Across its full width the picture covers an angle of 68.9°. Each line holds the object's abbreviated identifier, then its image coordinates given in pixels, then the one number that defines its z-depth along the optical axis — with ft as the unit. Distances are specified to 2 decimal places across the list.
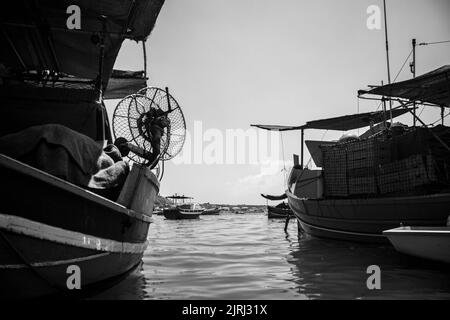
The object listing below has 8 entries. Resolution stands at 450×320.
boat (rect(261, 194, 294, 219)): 155.47
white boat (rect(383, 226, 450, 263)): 21.83
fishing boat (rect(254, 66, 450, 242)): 31.58
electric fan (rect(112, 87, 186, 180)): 21.02
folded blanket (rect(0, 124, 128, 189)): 12.55
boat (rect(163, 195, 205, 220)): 159.02
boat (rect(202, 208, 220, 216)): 223.20
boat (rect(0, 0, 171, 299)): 11.25
